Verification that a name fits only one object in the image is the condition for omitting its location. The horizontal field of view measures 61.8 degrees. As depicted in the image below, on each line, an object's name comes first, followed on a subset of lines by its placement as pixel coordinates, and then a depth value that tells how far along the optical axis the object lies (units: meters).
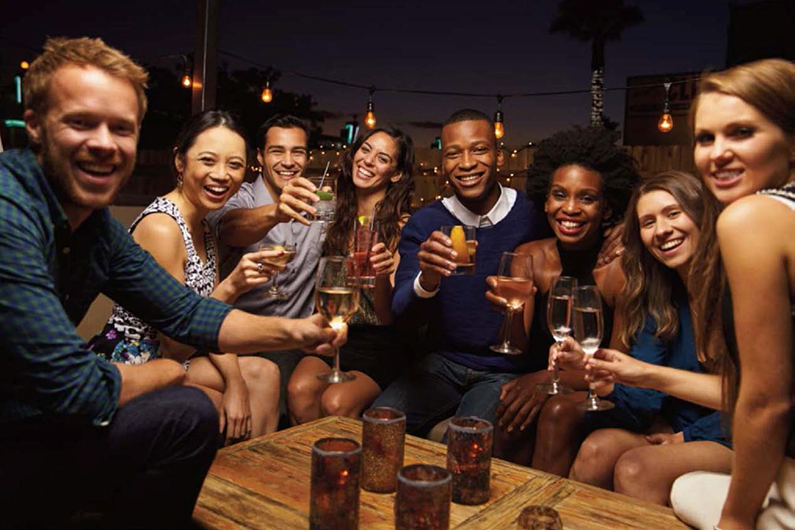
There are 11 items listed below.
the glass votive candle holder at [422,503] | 1.40
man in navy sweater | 3.03
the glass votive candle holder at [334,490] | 1.47
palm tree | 11.62
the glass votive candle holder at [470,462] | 1.70
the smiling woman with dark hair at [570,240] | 2.78
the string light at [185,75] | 5.91
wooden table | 1.62
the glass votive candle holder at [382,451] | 1.77
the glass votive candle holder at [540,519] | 1.41
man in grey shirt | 2.96
